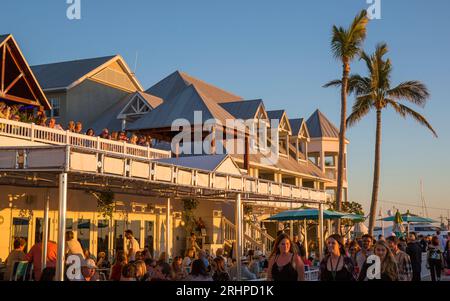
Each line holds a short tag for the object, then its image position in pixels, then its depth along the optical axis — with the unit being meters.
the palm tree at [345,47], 34.25
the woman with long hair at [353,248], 14.34
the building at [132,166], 15.37
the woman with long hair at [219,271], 12.38
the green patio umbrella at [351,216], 29.44
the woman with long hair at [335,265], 8.40
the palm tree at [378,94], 35.97
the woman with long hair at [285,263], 8.21
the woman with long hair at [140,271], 10.94
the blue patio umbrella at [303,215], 26.17
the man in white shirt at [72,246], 13.85
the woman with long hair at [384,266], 8.44
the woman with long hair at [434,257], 19.21
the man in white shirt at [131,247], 15.88
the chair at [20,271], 14.88
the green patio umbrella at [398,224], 36.06
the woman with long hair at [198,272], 10.20
